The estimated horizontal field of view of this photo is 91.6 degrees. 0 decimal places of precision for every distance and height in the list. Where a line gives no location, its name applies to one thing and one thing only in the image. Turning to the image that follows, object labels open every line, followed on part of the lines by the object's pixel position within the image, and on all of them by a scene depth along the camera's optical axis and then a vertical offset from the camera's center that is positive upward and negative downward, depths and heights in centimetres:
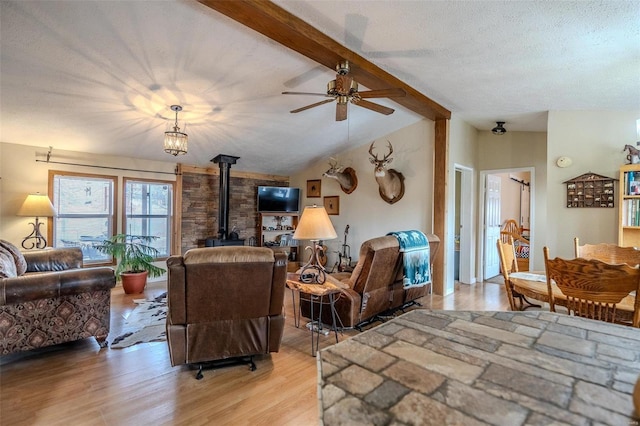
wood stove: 588 +10
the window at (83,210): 485 -3
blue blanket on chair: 361 -54
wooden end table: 285 -73
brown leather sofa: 249 -85
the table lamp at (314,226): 282 -14
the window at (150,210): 548 -1
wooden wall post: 489 +29
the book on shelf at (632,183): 338 +35
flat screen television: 683 +26
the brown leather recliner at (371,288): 324 -85
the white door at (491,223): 592 -20
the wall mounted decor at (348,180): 614 +63
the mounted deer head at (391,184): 545 +49
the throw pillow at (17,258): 326 -54
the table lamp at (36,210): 417 -3
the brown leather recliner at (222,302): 233 -72
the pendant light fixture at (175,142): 356 +77
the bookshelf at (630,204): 339 +12
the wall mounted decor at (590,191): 372 +29
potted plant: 477 -84
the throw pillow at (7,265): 262 -53
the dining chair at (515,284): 235 -57
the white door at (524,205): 807 +22
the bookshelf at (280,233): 698 -51
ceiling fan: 289 +112
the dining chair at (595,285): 175 -41
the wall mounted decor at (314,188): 702 +53
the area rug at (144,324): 312 -131
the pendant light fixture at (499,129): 512 +140
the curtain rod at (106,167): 462 +69
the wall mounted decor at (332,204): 661 +16
